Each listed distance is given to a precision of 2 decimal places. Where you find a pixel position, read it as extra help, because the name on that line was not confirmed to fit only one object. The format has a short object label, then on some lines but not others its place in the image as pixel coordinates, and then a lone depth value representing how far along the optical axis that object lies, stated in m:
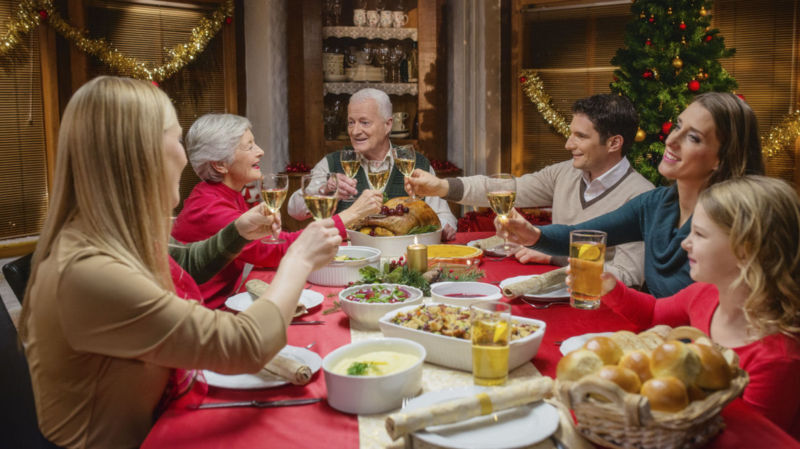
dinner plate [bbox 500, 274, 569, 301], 1.89
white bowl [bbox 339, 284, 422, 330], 1.63
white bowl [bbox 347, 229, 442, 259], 2.59
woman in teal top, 1.92
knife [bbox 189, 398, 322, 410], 1.21
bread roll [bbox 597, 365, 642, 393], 1.00
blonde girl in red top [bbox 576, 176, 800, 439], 1.22
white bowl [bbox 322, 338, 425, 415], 1.16
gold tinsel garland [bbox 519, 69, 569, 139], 5.44
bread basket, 0.94
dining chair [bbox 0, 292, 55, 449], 1.40
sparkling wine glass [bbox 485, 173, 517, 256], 1.94
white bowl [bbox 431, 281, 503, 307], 1.76
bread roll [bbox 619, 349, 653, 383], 1.04
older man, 3.80
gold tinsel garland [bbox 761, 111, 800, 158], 4.77
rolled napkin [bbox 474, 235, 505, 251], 2.74
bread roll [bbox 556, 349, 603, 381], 1.03
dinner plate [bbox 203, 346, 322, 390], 1.29
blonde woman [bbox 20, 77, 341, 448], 1.07
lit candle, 2.06
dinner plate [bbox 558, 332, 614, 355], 1.42
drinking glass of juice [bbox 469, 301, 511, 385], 1.24
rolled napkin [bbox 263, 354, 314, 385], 1.29
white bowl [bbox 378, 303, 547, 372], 1.34
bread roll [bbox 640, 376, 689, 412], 0.97
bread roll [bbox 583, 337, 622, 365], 1.08
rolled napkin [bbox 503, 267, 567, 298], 1.81
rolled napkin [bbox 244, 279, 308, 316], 1.76
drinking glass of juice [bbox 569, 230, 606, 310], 1.55
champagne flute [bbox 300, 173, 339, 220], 1.60
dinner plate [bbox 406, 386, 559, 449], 1.02
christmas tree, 4.30
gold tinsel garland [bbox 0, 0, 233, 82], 4.52
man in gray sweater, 2.87
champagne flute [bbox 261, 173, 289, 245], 1.89
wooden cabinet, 5.41
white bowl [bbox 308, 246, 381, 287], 2.11
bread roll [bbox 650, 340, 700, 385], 1.00
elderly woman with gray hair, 2.35
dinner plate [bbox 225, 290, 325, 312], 1.81
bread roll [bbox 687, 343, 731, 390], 1.02
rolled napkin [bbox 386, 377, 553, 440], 1.01
